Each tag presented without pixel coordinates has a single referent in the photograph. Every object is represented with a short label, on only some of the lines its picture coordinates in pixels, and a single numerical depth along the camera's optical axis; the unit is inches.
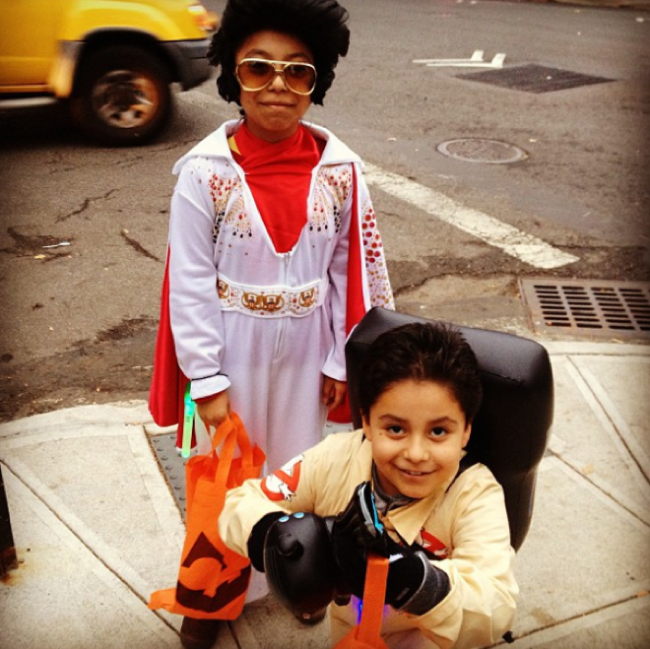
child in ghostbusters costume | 63.1
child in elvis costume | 86.8
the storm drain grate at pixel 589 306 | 189.5
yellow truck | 266.8
